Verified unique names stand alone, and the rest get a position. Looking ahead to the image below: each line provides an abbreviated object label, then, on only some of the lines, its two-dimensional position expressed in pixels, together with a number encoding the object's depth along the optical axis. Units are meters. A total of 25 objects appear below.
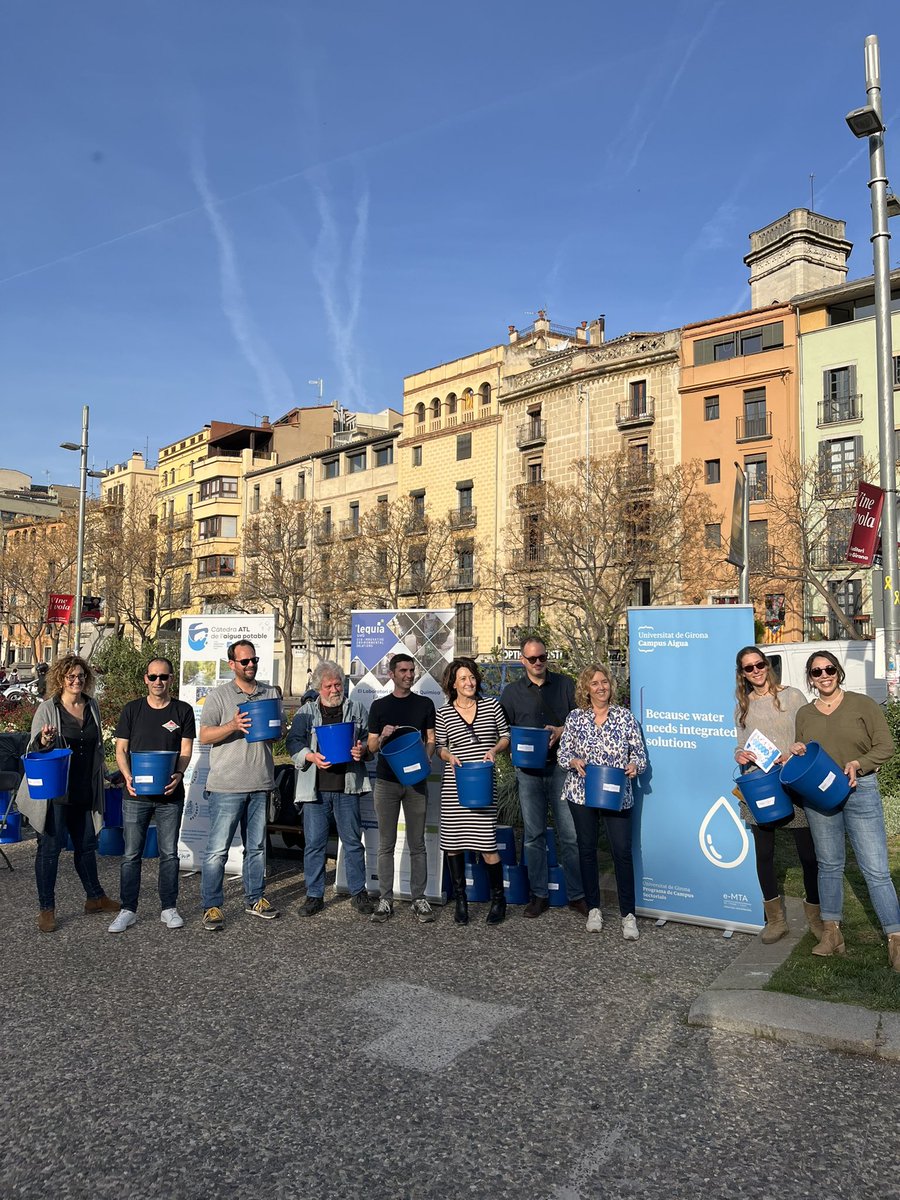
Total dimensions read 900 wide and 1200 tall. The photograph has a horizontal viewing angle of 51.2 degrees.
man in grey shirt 7.30
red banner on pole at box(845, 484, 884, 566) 11.32
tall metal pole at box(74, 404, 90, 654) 28.39
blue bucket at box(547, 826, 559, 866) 7.74
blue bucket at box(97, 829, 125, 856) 9.48
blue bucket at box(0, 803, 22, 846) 9.77
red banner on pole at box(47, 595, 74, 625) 25.91
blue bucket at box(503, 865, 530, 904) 7.59
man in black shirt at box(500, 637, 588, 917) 7.43
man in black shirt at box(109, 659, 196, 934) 7.21
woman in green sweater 5.89
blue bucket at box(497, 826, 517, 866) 7.64
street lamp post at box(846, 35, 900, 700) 11.26
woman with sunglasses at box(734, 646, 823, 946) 6.46
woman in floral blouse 6.88
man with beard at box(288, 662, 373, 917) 7.53
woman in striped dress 7.29
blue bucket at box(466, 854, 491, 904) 7.67
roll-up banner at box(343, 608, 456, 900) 9.46
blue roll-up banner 6.85
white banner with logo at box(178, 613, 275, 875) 9.33
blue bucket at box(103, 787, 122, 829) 9.58
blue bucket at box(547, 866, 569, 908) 7.53
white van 18.12
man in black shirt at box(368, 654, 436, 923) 7.50
